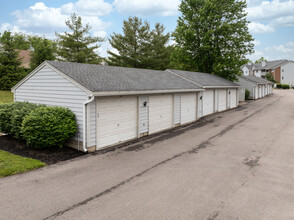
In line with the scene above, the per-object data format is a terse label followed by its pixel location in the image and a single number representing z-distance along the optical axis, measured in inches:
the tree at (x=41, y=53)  1037.7
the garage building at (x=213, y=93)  714.8
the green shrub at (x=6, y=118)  396.8
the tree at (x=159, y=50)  1407.5
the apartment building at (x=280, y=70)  2940.5
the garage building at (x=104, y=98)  348.2
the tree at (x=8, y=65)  1066.1
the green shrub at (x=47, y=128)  326.6
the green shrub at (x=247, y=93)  1336.1
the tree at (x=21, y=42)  2104.7
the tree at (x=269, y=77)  2578.7
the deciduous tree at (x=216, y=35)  1058.7
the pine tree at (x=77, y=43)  1169.4
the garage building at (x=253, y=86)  1365.5
